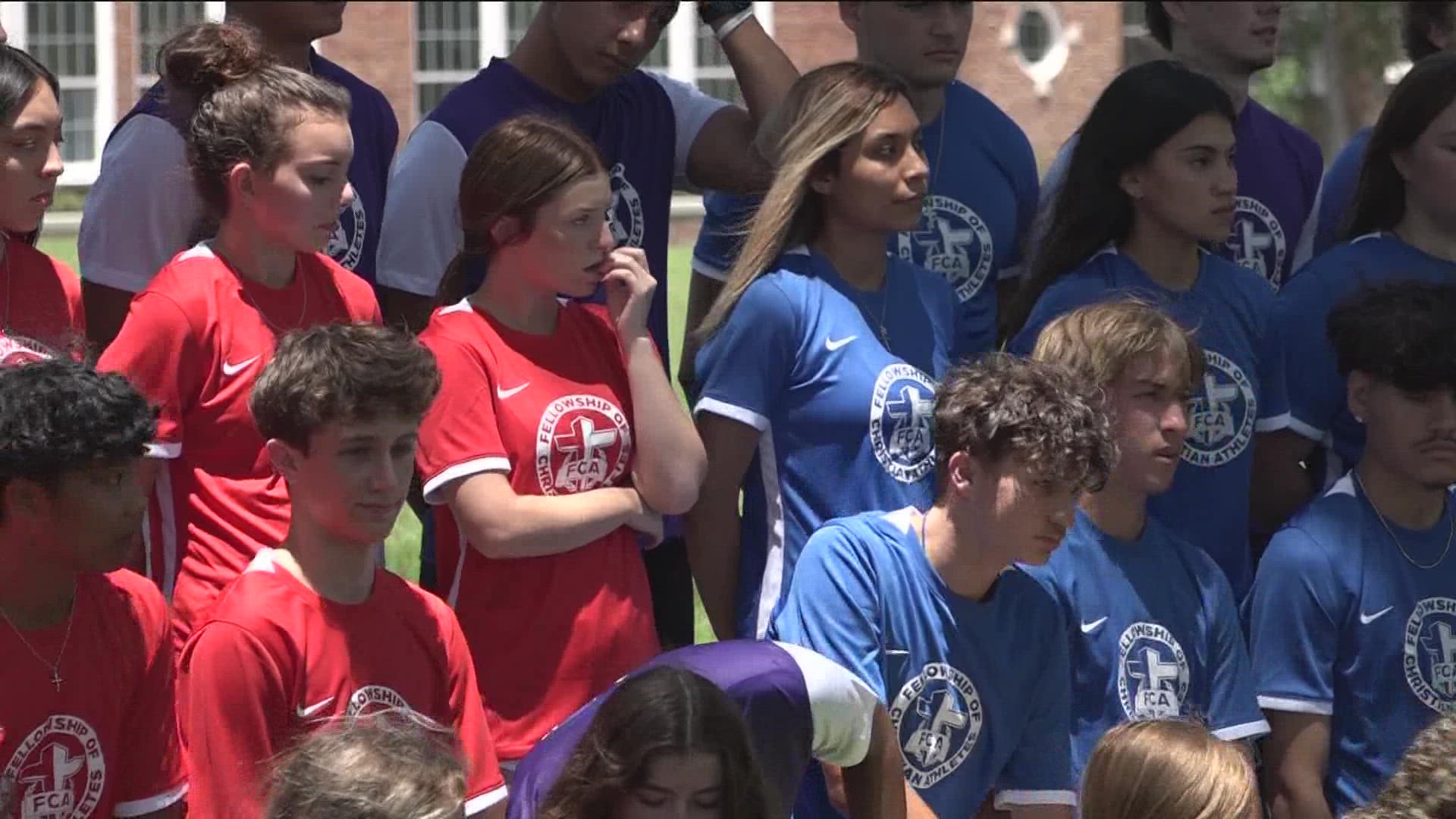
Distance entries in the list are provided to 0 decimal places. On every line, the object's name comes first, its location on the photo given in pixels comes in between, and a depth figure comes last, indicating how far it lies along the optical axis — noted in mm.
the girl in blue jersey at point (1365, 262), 9937
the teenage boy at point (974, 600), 7734
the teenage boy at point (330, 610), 6766
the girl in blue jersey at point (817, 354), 8695
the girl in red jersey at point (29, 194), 7859
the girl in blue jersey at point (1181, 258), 9555
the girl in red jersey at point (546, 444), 8016
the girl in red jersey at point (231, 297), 7625
